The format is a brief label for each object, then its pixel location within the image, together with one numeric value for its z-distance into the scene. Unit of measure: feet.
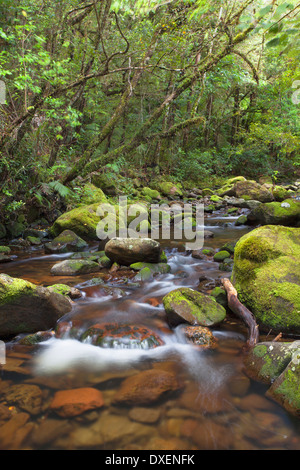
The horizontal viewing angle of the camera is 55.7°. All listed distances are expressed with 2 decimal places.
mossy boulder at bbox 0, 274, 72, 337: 10.60
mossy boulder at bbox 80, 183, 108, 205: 30.89
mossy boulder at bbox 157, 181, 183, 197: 51.35
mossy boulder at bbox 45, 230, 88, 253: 23.66
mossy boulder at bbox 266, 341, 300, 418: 7.23
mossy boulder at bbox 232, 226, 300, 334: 10.80
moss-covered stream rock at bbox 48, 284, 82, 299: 14.81
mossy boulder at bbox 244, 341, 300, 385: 8.28
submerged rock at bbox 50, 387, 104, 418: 7.64
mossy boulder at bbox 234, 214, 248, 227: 35.09
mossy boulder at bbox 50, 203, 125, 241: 26.66
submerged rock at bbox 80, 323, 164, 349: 11.09
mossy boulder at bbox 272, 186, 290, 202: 48.44
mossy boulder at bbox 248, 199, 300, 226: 29.78
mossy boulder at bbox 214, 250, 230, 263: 20.75
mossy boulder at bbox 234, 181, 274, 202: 52.37
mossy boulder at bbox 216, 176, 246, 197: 55.88
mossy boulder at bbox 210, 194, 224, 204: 50.90
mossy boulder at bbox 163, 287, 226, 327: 11.62
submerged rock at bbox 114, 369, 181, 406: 8.08
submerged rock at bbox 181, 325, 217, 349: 10.81
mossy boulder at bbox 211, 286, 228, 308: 13.15
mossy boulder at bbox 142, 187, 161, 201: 46.49
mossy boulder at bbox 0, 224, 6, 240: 25.14
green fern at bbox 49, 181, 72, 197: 26.91
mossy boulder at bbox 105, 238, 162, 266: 18.92
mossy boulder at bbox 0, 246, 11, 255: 22.33
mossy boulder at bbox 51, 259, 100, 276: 18.74
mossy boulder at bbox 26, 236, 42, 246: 25.50
